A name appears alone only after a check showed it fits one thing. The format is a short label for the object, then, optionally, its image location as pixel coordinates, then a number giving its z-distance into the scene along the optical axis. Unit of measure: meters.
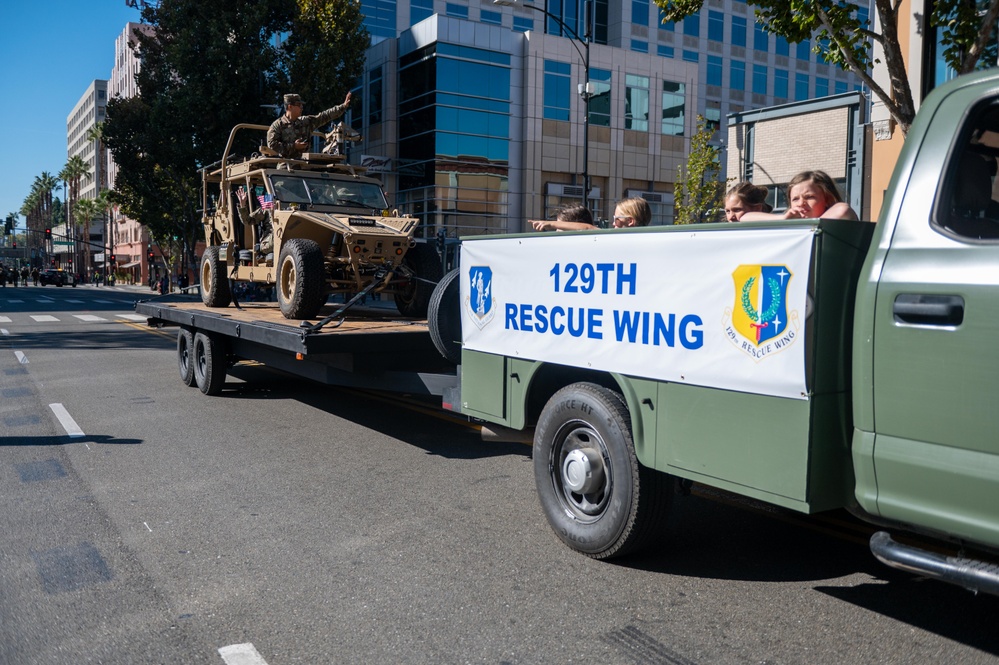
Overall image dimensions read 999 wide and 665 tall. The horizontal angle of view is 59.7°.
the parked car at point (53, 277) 79.91
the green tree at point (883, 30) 9.09
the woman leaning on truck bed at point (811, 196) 4.55
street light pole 22.53
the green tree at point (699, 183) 29.19
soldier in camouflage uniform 10.96
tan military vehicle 8.96
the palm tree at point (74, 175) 128.12
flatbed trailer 6.79
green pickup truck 3.03
